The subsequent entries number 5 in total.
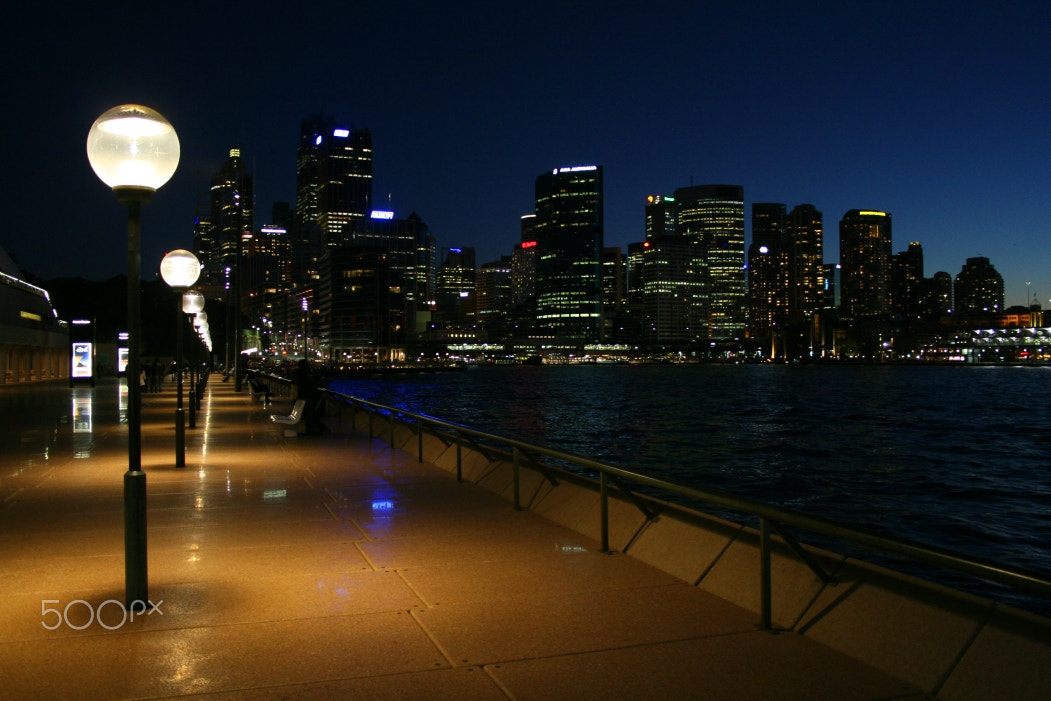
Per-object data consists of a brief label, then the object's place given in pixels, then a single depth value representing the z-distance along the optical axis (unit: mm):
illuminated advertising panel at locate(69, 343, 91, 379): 46594
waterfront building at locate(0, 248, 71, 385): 50281
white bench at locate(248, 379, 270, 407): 31614
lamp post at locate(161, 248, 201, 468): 15383
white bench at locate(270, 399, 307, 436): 17812
